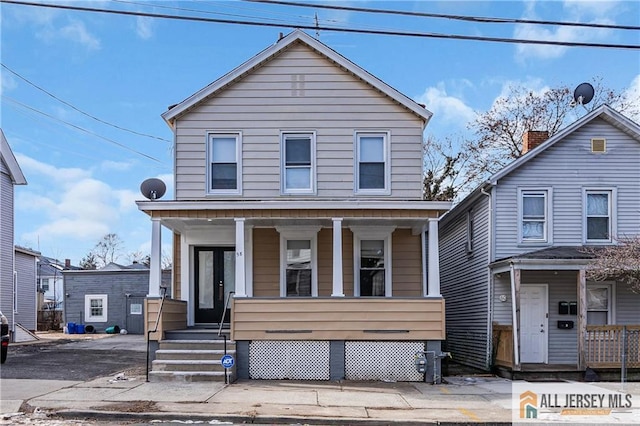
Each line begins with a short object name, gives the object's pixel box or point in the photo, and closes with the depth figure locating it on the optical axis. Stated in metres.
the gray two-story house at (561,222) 15.39
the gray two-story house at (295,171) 14.31
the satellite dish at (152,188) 15.04
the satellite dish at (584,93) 17.05
